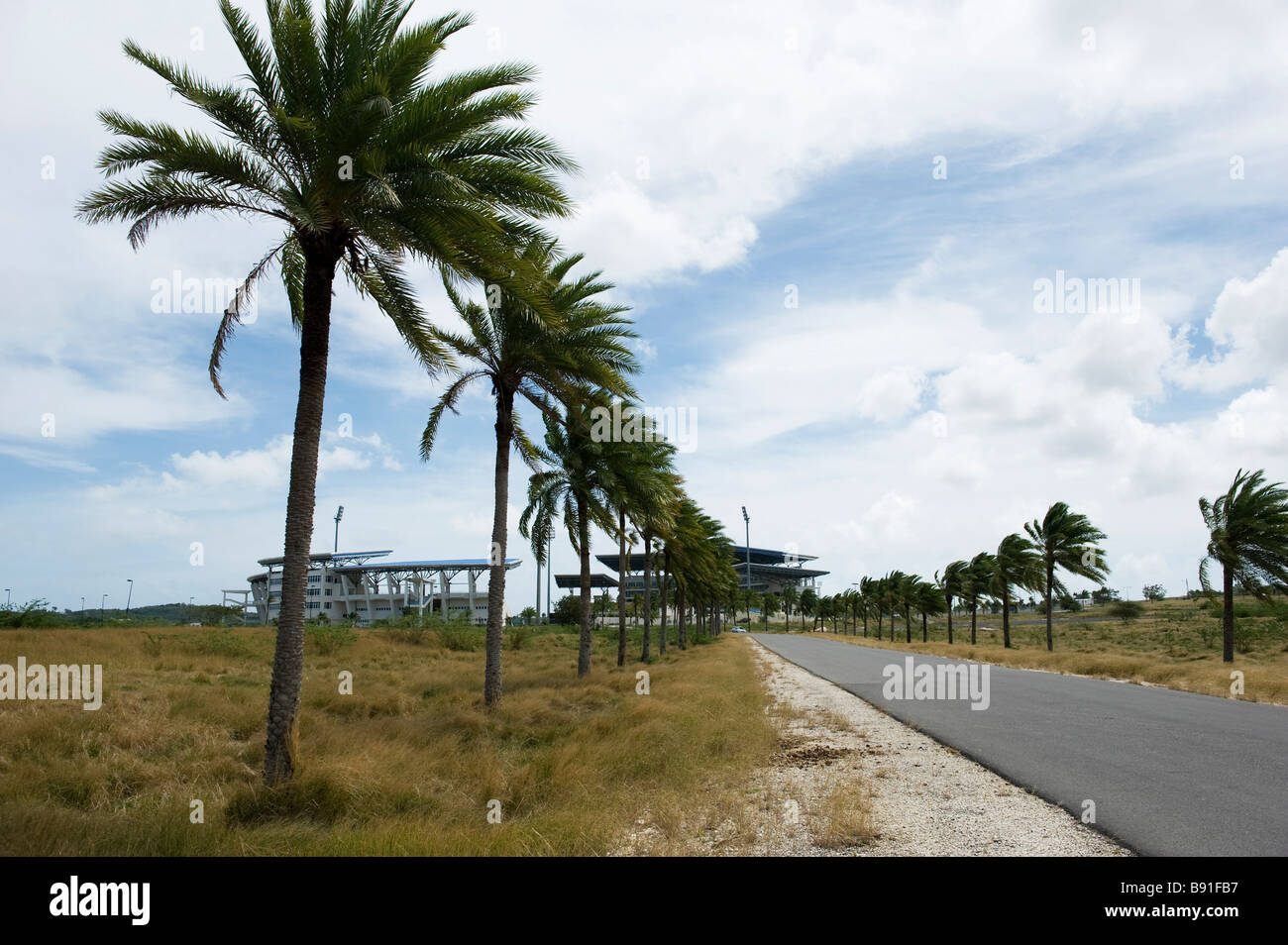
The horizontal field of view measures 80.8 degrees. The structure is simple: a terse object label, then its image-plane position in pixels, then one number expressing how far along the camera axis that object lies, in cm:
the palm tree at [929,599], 7012
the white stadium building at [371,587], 9962
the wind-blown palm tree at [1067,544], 4069
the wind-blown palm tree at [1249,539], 2681
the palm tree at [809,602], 13362
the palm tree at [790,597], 13490
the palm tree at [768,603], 13201
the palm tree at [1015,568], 4550
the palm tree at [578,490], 2427
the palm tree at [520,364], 1661
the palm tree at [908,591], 7519
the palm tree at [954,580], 6022
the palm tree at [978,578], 5469
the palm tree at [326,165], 932
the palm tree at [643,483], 2386
